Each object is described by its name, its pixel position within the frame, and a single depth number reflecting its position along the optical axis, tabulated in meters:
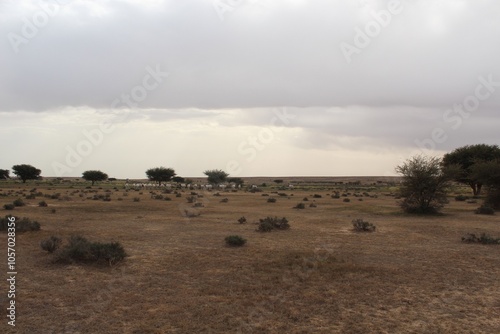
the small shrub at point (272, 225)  19.95
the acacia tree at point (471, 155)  55.74
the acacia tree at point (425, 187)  30.28
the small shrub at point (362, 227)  20.03
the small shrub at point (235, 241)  15.60
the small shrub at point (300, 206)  34.75
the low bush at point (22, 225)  17.89
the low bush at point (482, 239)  16.44
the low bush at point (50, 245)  13.52
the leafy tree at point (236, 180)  112.62
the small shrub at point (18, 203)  31.23
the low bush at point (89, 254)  12.34
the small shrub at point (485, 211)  28.98
